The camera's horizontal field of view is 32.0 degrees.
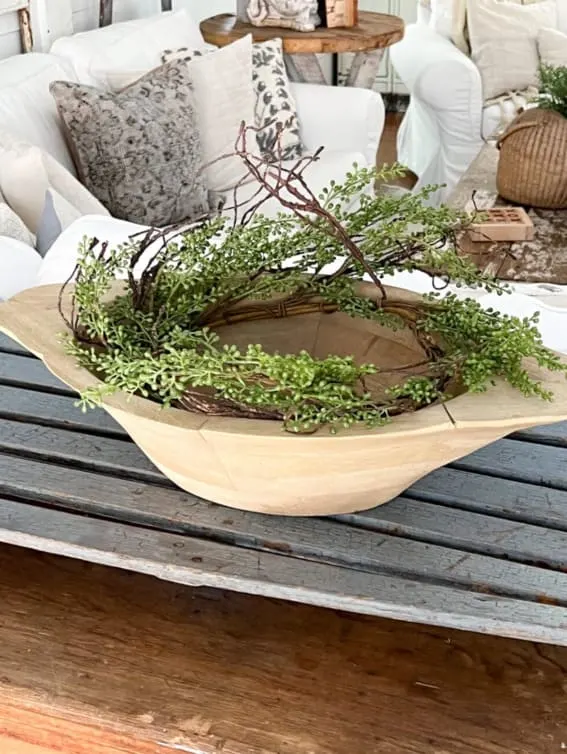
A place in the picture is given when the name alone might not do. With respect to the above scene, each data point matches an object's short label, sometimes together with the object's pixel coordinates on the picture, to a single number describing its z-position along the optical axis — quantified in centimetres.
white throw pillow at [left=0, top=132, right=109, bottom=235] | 188
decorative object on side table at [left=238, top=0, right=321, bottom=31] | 346
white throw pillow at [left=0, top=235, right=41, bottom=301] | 144
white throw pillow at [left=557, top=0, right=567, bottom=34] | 418
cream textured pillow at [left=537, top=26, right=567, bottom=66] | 405
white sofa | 222
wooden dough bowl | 74
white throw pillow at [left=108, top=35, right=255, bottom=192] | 274
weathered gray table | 76
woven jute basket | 273
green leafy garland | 75
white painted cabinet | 544
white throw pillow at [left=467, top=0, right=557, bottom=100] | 406
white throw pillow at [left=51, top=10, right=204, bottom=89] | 270
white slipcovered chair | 389
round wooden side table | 339
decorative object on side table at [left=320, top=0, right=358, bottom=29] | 350
